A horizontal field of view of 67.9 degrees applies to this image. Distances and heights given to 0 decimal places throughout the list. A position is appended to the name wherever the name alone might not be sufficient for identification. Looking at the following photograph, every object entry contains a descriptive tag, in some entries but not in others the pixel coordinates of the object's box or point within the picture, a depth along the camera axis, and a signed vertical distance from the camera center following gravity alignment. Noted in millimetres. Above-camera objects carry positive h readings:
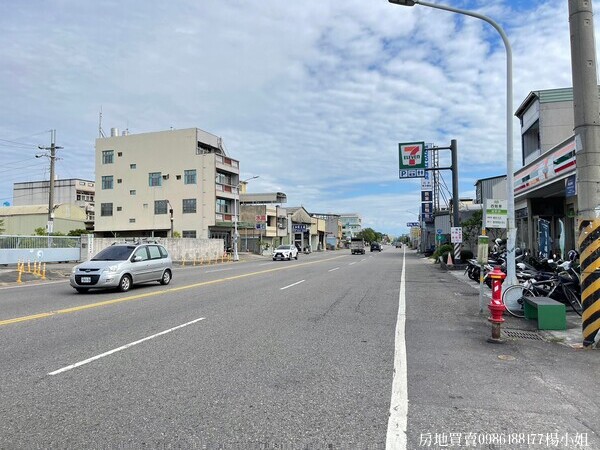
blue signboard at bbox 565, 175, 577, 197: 15523 +1910
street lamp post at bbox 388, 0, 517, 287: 10930 +2495
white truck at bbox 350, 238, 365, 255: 61812 -783
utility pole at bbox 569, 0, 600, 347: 7332 +1520
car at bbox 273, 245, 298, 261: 43794 -1075
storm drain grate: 8023 -1748
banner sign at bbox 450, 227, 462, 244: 26000 +378
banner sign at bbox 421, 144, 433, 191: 47519 +6127
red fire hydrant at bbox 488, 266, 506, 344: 7520 -1196
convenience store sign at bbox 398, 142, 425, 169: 26375 +5131
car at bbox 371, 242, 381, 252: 85062 -1117
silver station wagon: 14164 -839
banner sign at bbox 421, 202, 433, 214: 58425 +4443
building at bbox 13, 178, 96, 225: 88938 +10476
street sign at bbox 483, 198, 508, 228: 11195 +662
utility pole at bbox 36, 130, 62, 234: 34500 +5985
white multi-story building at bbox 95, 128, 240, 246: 55281 +7550
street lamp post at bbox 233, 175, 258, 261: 43534 -596
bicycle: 10250 -1247
